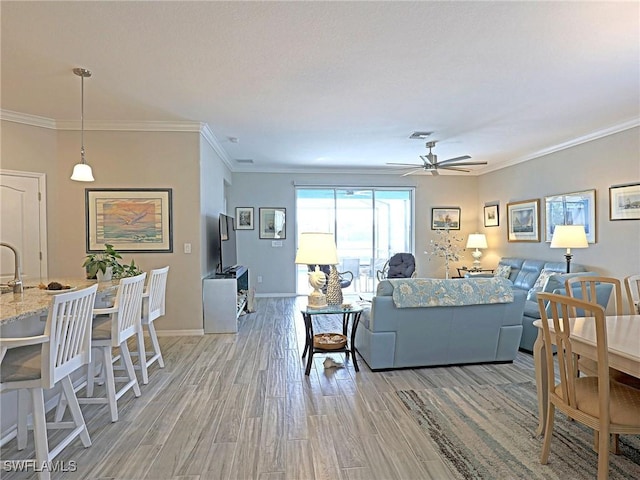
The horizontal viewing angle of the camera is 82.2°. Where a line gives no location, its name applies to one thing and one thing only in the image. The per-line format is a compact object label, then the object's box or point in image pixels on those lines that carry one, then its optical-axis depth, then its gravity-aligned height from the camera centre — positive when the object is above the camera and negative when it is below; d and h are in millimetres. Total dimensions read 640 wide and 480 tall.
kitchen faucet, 2489 -295
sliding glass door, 7688 +314
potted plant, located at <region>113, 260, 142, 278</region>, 3361 -302
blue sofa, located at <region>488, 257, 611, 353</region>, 3957 -584
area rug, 1982 -1255
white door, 4078 +208
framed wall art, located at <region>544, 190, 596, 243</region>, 4898 +365
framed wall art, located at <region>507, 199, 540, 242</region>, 6011 +273
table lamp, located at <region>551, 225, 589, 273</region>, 4539 -6
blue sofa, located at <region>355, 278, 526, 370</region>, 3287 -873
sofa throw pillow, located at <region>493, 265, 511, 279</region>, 6078 -570
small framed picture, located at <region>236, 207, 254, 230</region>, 7434 +434
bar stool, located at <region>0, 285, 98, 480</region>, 1810 -639
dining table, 1716 -545
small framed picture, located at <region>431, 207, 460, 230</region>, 7883 +435
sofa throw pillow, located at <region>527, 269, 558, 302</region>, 4840 -645
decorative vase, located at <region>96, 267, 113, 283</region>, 3164 -311
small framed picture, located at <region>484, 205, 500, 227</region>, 7197 +424
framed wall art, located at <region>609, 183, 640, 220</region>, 4254 +415
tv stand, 4688 -848
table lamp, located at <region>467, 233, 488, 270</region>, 7221 -118
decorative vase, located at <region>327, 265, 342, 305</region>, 3527 -530
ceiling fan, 5059 +1022
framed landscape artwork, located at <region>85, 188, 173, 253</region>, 4473 +247
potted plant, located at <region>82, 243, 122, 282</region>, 3156 -238
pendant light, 3130 +601
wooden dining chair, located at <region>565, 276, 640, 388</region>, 2260 -808
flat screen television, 5098 -90
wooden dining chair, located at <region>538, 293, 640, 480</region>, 1688 -812
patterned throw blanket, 3244 -494
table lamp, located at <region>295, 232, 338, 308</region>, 3346 -157
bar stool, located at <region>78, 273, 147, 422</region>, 2510 -671
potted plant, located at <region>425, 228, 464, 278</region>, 7848 -209
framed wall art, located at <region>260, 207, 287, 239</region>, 7488 +313
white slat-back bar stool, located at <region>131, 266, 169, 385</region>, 3139 -640
